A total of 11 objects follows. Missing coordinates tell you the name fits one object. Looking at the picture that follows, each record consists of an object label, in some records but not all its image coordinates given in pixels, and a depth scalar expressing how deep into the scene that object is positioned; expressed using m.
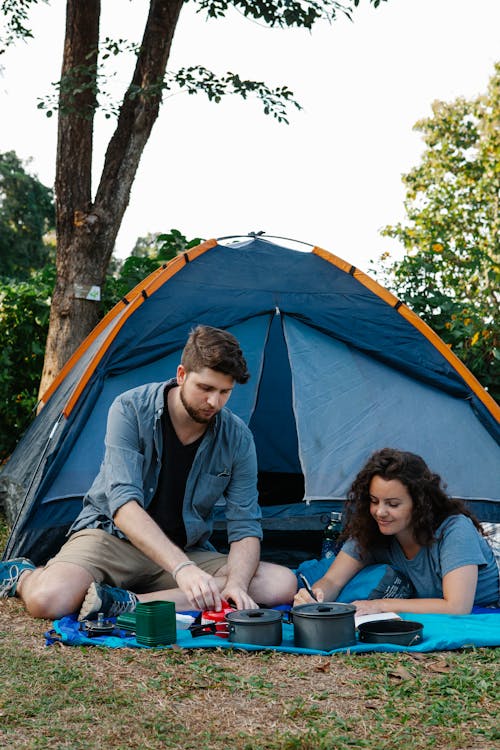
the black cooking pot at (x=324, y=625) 2.45
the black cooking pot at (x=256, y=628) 2.45
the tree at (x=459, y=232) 5.48
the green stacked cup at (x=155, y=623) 2.46
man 2.77
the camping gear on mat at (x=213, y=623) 2.55
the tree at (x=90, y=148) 5.24
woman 2.82
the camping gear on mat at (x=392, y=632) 2.51
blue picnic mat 2.46
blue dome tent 3.84
